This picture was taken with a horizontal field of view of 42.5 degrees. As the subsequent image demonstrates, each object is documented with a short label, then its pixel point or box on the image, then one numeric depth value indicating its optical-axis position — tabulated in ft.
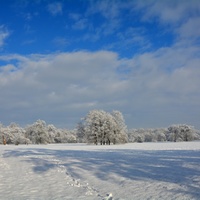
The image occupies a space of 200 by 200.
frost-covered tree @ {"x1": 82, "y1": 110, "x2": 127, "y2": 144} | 253.03
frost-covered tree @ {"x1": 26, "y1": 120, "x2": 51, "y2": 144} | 335.67
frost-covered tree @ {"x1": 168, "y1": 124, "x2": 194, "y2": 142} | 398.62
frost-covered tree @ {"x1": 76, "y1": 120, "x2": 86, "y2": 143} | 296.10
